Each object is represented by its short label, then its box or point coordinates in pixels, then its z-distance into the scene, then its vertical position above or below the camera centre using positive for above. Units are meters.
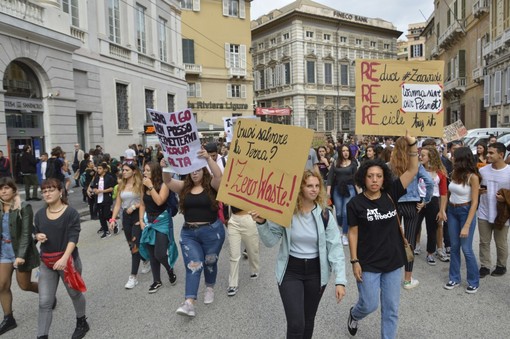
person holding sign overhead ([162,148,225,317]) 4.07 -0.86
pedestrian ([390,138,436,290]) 4.71 -0.77
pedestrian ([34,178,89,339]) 3.52 -0.88
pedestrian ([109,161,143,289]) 5.05 -0.82
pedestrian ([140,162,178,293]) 4.68 -1.00
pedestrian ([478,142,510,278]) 4.62 -0.86
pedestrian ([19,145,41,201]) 12.01 -0.64
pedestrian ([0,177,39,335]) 3.78 -0.92
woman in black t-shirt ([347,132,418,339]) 3.15 -0.88
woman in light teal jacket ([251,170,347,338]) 2.97 -0.85
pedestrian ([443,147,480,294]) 4.42 -0.88
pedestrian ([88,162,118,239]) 8.15 -1.01
